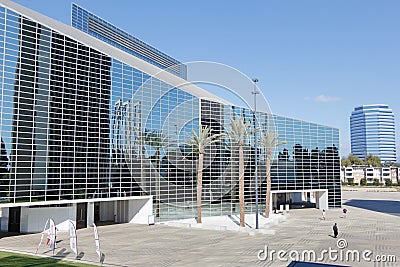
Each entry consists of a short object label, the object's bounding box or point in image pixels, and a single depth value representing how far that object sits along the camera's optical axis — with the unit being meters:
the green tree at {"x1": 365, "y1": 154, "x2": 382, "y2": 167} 156.25
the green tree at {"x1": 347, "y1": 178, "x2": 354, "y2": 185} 131.29
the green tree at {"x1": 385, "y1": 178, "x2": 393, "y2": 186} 118.47
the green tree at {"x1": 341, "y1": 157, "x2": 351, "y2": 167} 154.65
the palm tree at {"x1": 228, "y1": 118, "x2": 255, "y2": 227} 34.06
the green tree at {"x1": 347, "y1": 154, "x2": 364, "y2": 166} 159.55
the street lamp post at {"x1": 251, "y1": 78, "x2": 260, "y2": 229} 32.03
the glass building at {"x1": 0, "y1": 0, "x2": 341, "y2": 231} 27.36
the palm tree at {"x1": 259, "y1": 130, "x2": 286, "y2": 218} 42.22
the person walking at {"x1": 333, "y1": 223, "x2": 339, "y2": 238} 28.09
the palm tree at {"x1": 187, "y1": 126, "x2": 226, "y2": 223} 34.92
